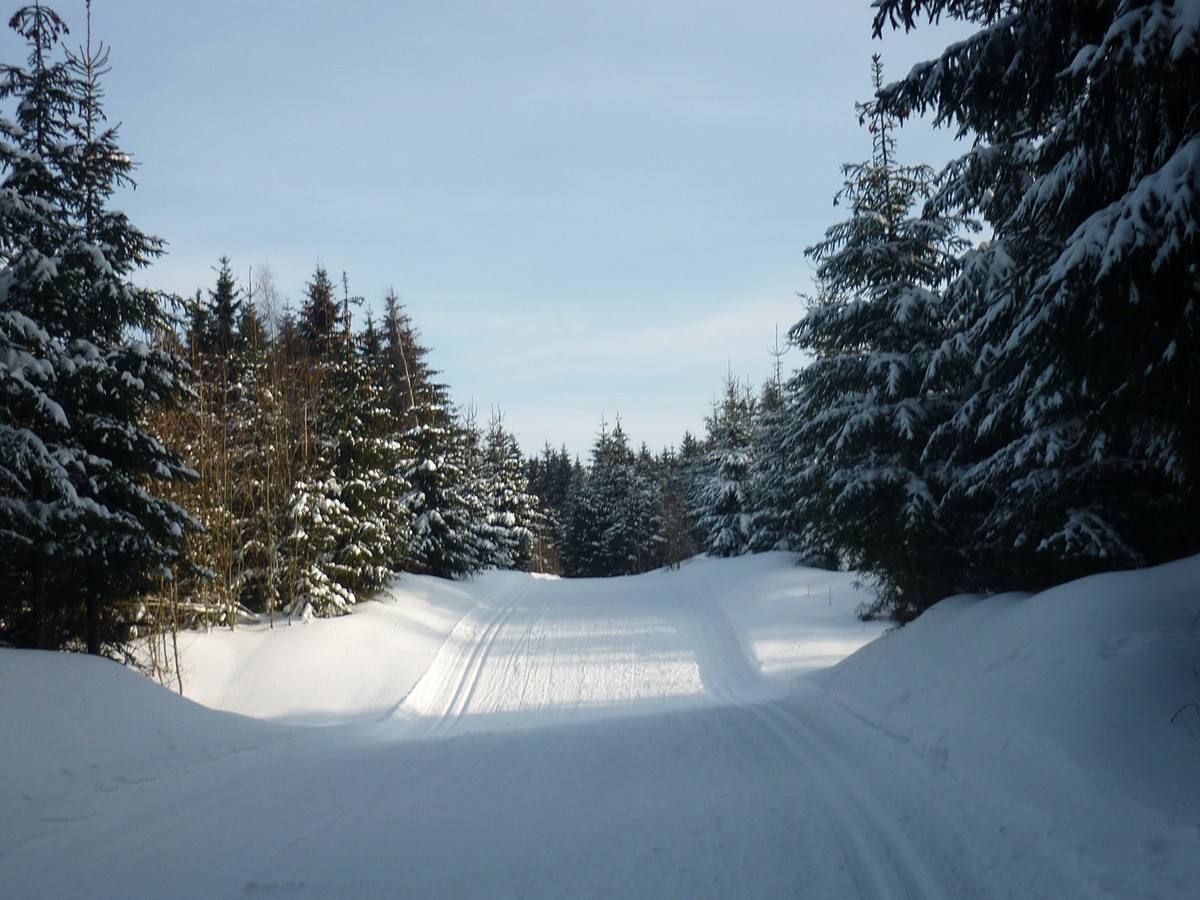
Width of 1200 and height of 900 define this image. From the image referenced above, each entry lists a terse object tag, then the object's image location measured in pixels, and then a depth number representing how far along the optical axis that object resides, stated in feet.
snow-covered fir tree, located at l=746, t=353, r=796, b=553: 86.22
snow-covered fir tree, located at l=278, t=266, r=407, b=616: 59.62
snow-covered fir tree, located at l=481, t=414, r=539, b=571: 124.98
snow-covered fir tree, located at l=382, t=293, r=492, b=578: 91.15
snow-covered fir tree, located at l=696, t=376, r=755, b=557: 118.42
